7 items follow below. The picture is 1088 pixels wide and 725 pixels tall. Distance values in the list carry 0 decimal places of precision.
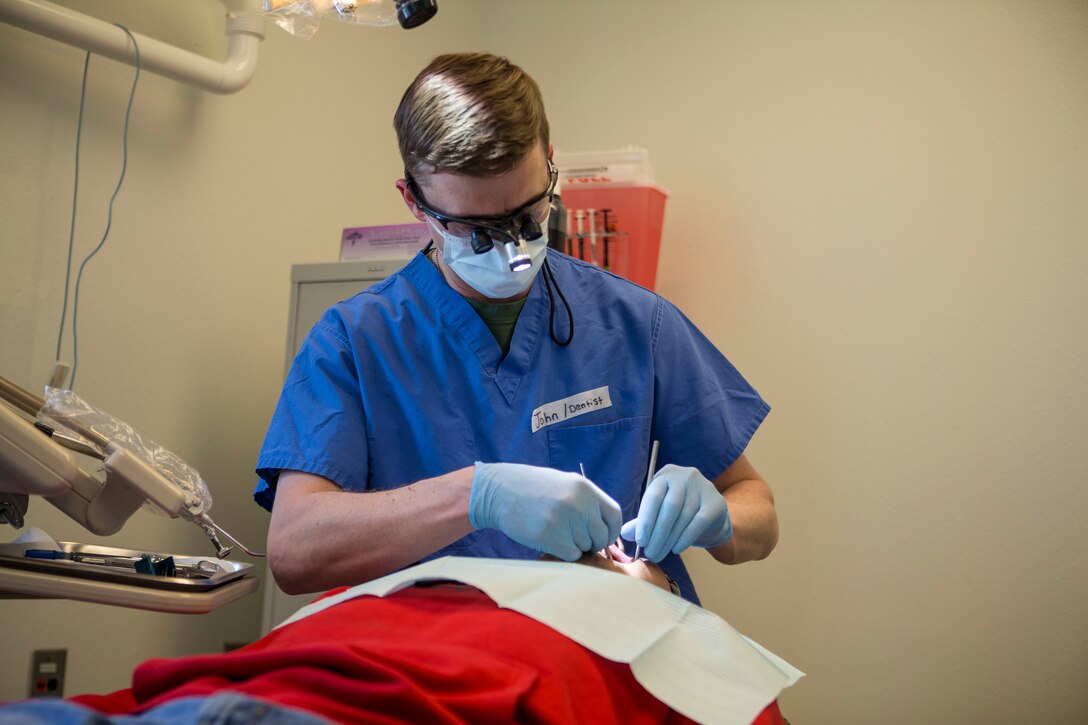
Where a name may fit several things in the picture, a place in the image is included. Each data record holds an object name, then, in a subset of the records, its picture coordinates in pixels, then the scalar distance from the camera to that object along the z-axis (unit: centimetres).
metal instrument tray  113
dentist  130
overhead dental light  179
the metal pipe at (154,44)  179
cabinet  210
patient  70
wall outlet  188
